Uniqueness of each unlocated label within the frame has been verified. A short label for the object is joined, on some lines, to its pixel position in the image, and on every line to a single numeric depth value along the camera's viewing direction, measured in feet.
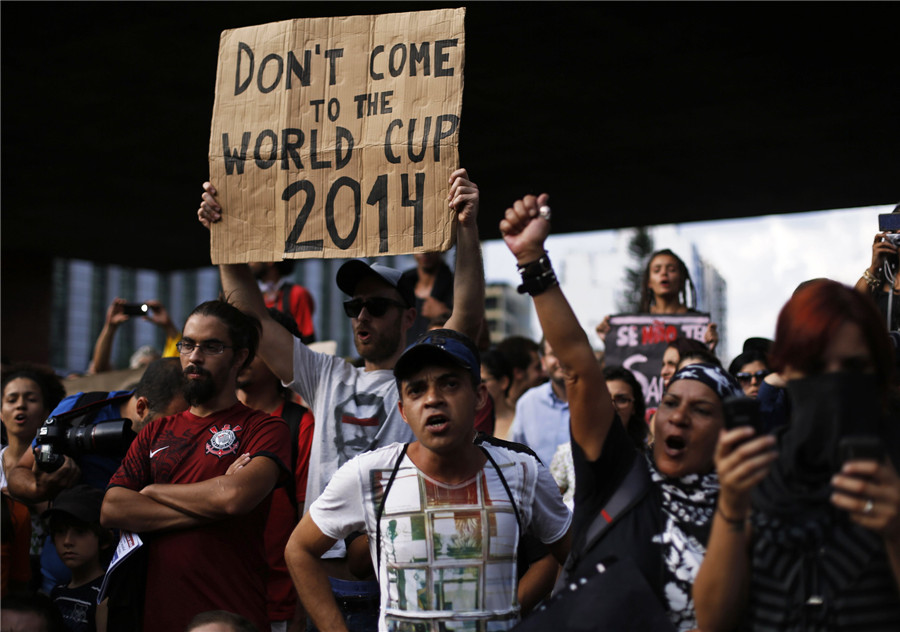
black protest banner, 19.77
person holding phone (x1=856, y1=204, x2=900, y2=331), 11.94
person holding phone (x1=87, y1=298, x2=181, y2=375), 21.02
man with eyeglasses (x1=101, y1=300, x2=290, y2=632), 11.18
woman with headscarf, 7.92
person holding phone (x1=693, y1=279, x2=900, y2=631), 6.32
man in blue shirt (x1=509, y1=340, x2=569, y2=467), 19.84
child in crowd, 13.06
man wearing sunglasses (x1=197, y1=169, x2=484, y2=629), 12.20
